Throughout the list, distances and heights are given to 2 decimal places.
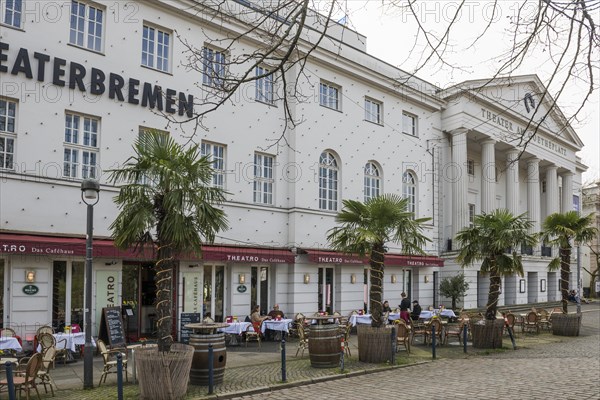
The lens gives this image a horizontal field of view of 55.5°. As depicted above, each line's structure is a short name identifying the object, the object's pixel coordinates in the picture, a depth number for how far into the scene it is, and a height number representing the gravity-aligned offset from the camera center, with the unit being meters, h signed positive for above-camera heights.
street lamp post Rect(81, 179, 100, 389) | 11.61 -0.62
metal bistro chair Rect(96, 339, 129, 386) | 12.08 -2.42
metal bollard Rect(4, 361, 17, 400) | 9.52 -2.21
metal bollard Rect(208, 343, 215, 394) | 11.20 -2.33
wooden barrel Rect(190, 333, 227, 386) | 11.77 -2.20
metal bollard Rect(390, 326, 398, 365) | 15.24 -2.52
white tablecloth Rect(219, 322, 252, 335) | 18.02 -2.45
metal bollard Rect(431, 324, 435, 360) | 16.58 -2.59
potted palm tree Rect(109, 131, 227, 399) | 11.20 +0.80
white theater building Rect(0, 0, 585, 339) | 15.62 +3.38
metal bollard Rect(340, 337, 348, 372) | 13.87 -2.62
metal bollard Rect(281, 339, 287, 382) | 12.50 -2.62
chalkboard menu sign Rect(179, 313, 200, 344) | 17.23 -2.14
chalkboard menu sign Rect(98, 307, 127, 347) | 16.19 -2.18
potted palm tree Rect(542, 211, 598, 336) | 23.31 +0.56
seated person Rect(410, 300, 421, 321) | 23.50 -2.49
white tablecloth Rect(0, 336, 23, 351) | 13.32 -2.20
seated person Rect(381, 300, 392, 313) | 22.42 -2.19
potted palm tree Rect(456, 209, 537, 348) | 19.34 +0.16
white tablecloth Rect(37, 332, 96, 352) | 14.50 -2.30
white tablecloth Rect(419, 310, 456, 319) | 24.14 -2.62
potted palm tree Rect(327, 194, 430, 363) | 15.27 +0.39
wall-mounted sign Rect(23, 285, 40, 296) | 15.31 -1.06
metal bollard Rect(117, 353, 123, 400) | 10.31 -2.38
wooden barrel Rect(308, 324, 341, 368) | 14.24 -2.34
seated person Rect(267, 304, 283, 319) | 20.36 -2.21
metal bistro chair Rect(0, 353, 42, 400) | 10.44 -2.35
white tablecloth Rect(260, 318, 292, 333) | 19.17 -2.47
